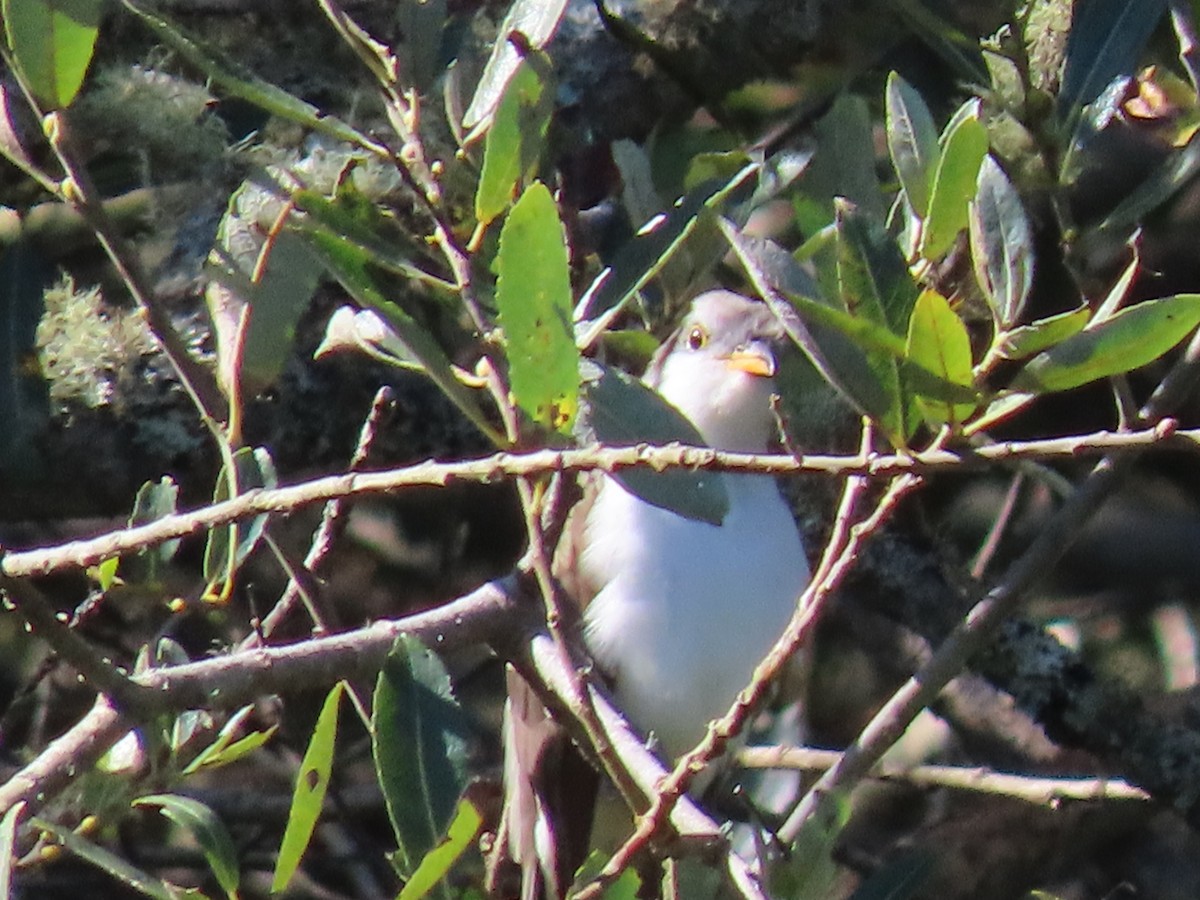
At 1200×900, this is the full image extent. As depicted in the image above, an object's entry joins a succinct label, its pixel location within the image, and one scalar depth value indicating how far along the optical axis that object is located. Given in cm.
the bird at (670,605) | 552
